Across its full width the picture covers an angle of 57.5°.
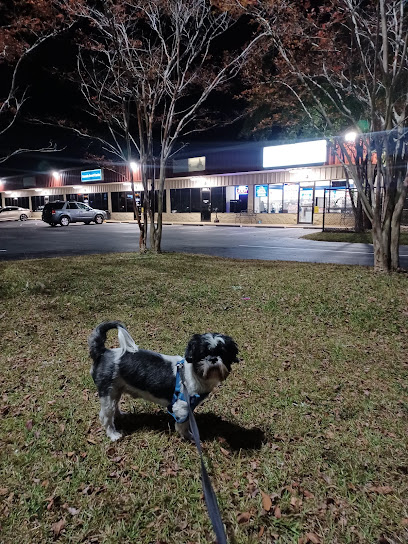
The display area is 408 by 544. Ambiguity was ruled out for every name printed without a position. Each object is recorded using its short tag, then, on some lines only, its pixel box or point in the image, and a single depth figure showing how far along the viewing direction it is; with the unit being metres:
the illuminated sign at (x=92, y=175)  41.25
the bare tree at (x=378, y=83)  7.60
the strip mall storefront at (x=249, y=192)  25.92
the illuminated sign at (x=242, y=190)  30.76
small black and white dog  2.61
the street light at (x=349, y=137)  16.06
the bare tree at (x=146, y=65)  9.74
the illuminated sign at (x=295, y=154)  25.31
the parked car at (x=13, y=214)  37.06
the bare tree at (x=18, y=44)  10.55
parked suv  28.55
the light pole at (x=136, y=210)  11.27
